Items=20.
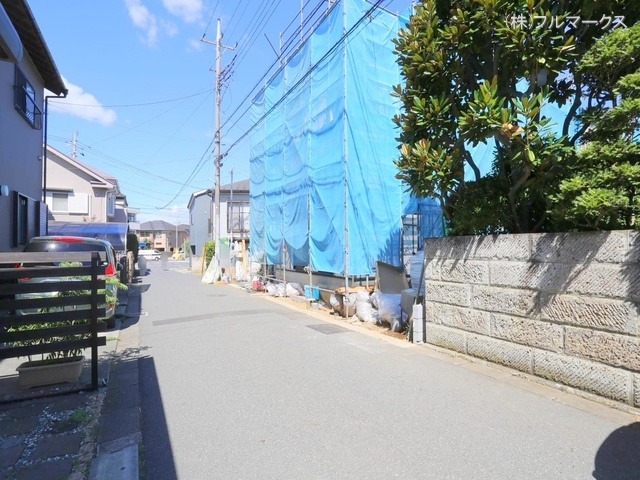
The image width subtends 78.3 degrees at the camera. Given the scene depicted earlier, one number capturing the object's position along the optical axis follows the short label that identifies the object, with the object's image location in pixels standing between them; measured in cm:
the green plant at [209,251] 2320
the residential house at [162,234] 6756
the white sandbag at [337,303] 929
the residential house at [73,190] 2228
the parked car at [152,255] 4834
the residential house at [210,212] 2933
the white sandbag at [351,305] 893
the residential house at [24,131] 759
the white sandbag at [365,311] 830
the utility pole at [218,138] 2025
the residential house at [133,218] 5077
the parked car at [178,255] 5621
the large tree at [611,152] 373
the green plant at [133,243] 2121
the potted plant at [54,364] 429
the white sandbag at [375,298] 832
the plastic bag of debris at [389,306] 755
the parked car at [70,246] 741
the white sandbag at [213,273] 1856
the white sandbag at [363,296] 867
